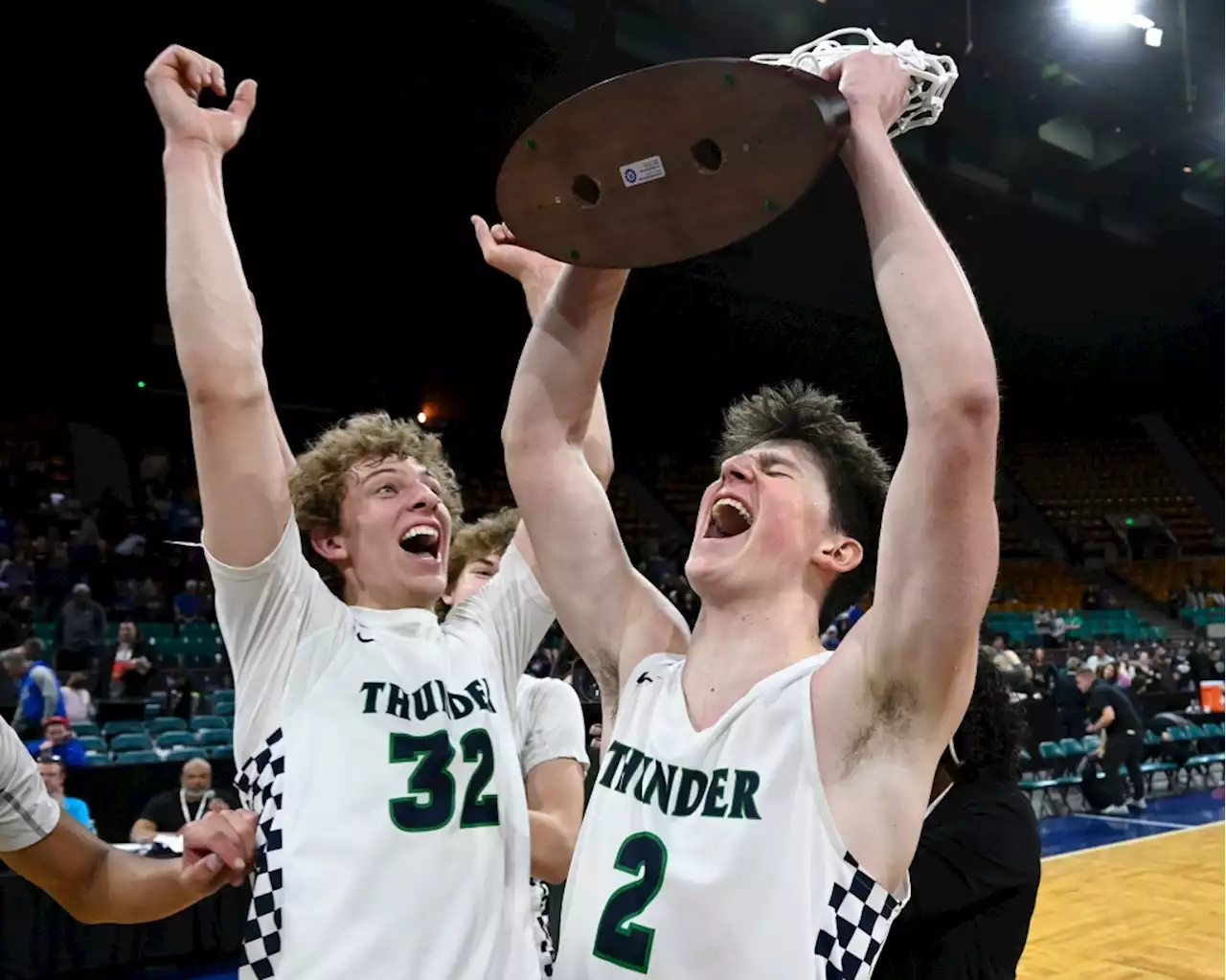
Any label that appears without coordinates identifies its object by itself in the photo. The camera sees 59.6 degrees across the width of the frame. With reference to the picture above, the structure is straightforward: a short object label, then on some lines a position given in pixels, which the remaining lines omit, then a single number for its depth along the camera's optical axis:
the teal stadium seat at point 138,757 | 6.80
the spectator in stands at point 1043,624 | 16.35
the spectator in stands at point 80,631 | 8.94
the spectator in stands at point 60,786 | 4.70
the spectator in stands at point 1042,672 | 12.04
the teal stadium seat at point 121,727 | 7.63
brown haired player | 1.26
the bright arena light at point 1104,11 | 8.77
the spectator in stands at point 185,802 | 5.57
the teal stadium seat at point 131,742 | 7.27
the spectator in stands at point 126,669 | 8.51
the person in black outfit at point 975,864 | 2.20
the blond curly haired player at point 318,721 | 1.58
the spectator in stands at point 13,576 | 10.36
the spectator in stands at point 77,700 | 7.63
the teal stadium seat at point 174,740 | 7.39
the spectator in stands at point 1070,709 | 11.17
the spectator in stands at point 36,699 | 6.89
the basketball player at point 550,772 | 2.13
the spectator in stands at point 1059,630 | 15.45
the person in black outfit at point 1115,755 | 10.14
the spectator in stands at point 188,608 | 11.40
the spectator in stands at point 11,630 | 9.15
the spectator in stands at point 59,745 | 5.88
